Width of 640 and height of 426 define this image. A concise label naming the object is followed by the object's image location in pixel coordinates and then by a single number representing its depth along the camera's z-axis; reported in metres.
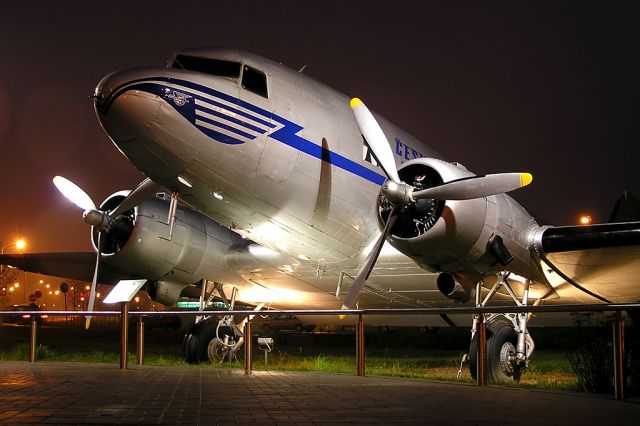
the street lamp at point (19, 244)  29.64
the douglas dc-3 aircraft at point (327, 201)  11.95
